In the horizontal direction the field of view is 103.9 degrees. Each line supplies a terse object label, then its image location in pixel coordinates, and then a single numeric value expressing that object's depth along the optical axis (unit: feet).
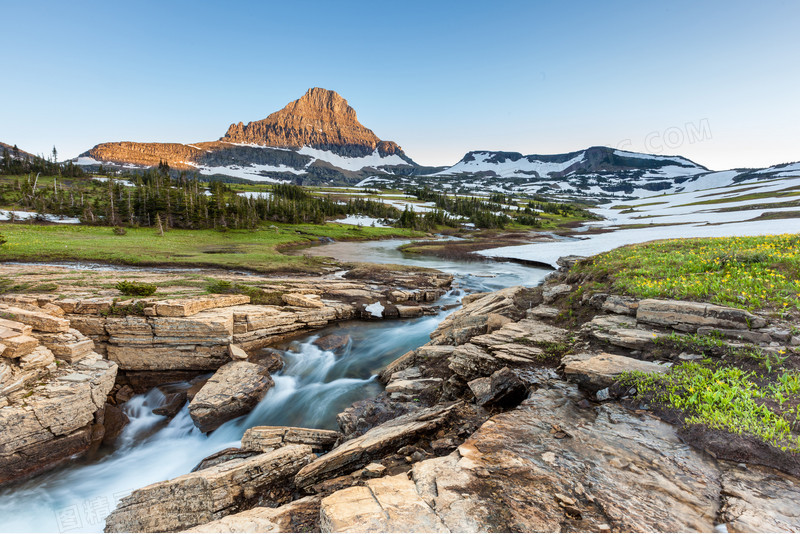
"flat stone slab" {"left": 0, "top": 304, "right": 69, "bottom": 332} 40.45
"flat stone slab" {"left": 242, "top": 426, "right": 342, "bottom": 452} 29.55
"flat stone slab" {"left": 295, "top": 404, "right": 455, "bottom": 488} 21.58
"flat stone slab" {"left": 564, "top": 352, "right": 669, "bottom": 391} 24.14
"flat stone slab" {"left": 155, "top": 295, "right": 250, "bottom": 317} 49.00
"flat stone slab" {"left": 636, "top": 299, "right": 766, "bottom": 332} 26.58
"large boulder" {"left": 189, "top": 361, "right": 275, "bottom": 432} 39.04
